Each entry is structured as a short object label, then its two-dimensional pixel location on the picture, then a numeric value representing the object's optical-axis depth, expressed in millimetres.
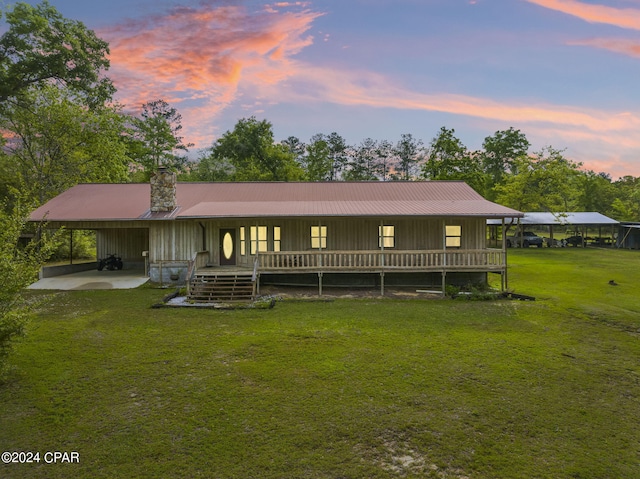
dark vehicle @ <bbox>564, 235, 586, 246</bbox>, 39844
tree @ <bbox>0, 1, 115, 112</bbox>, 25391
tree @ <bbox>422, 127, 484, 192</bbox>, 43125
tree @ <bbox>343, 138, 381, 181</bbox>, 63312
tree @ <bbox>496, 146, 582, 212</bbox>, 40000
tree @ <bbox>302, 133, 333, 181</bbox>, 52562
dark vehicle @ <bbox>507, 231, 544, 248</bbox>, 38512
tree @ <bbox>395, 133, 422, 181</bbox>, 63844
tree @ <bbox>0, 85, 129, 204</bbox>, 29000
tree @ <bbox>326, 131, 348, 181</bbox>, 63500
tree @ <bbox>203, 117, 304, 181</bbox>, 45250
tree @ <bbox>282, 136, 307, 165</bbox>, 63078
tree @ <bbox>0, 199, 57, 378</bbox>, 6449
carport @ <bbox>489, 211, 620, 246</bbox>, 36438
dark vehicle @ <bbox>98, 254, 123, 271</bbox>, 21609
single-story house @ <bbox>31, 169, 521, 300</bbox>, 15438
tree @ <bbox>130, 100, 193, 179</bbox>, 44469
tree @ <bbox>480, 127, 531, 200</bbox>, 57844
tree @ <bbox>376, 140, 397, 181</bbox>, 64025
